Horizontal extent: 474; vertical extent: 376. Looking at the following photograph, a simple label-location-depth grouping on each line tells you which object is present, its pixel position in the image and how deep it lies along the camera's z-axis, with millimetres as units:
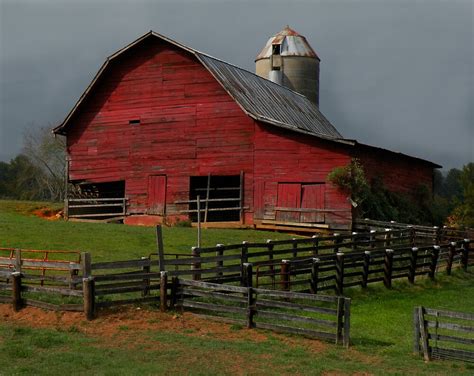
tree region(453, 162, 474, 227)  57306
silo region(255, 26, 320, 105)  59000
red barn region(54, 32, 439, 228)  35250
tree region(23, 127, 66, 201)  81312
